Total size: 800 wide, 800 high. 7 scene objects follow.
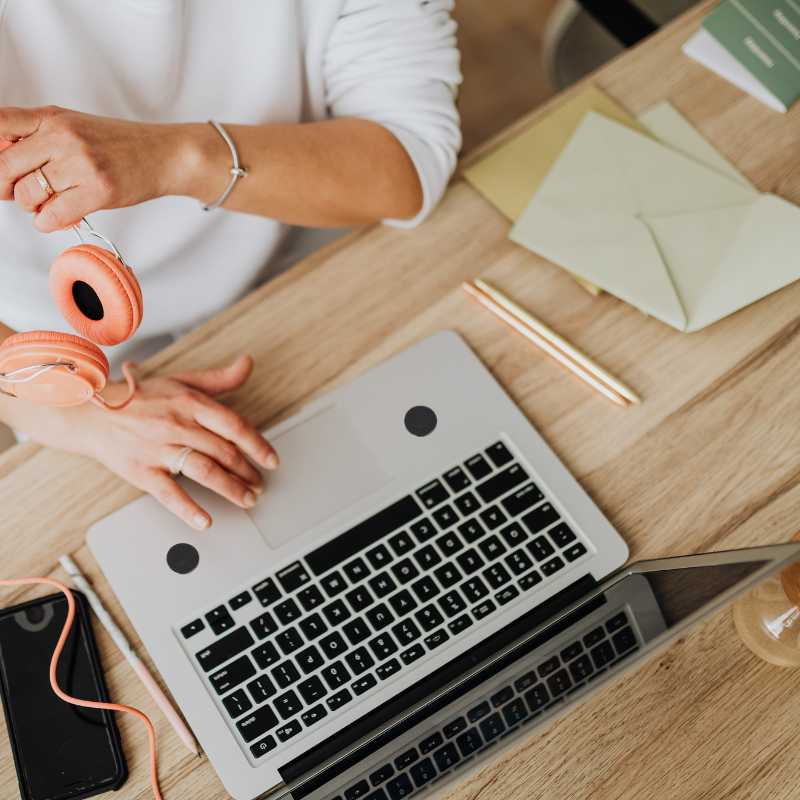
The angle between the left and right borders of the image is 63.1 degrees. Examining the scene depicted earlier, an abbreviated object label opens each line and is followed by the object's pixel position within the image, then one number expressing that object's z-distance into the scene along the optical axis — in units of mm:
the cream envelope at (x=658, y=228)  656
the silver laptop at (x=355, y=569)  550
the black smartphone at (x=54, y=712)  541
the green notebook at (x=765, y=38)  749
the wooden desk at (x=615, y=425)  543
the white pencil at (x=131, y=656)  553
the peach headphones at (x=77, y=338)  466
